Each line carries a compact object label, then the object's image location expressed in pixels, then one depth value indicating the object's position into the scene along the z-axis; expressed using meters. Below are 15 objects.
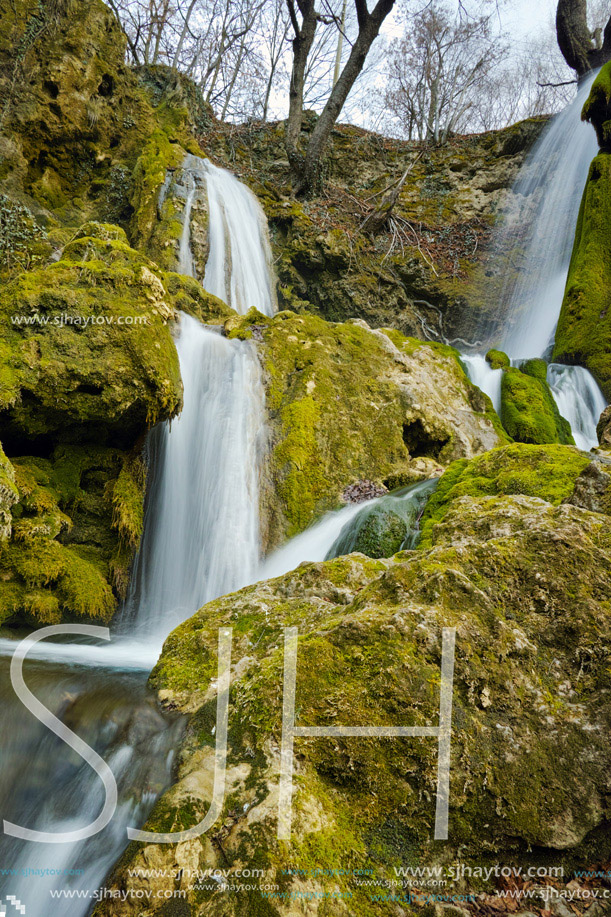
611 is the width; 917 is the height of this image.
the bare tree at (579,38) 15.36
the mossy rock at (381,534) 5.00
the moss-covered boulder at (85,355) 4.75
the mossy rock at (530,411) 9.53
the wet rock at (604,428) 5.48
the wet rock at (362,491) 6.67
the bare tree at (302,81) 11.02
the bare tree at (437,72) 20.91
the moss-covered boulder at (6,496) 3.69
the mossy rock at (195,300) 8.62
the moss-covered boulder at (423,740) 1.65
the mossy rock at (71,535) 4.50
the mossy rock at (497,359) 11.23
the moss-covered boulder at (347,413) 6.67
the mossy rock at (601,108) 12.93
